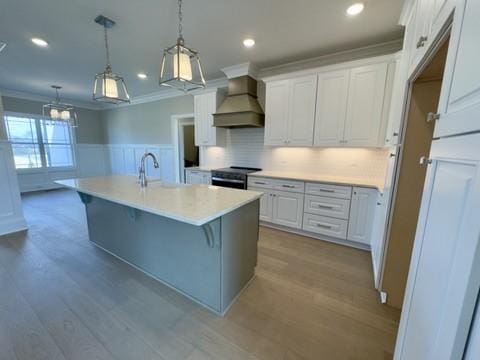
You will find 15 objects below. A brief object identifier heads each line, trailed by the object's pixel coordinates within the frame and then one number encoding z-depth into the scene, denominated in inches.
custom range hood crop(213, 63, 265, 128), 134.7
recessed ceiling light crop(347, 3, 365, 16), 76.6
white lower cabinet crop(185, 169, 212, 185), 157.2
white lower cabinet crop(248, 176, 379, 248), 103.3
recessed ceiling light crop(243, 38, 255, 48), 104.0
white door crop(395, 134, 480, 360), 21.3
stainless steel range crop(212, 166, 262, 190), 135.9
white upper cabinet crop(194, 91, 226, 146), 155.5
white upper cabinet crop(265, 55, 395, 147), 101.1
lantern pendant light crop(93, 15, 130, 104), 80.7
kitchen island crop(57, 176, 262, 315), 59.9
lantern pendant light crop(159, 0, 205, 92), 61.3
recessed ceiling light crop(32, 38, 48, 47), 106.4
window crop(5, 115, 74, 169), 214.1
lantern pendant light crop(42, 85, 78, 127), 176.1
